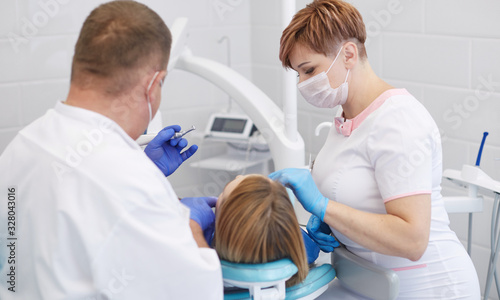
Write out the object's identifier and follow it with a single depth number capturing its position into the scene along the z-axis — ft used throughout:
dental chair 4.17
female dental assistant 4.53
